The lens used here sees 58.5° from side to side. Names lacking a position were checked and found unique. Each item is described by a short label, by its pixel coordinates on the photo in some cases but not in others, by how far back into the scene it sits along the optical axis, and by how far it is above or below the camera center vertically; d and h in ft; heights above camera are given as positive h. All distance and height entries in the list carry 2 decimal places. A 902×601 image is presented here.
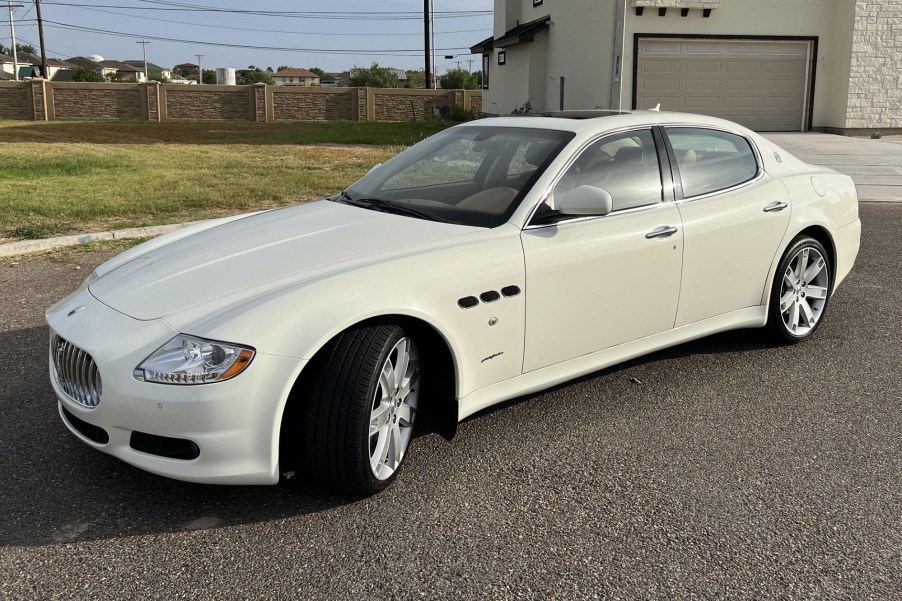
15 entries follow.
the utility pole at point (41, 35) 200.43 +23.72
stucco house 74.02 +6.44
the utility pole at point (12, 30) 222.03 +28.22
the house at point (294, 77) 548.72 +35.06
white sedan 9.92 -2.36
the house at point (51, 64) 336.70 +30.19
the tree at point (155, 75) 410.10 +27.90
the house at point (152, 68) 440.00 +35.08
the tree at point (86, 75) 226.58 +14.98
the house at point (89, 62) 383.24 +32.60
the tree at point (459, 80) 279.28 +17.95
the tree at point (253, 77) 376.31 +24.73
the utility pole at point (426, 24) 149.18 +19.28
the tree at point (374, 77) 283.18 +18.47
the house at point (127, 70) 391.86 +29.75
